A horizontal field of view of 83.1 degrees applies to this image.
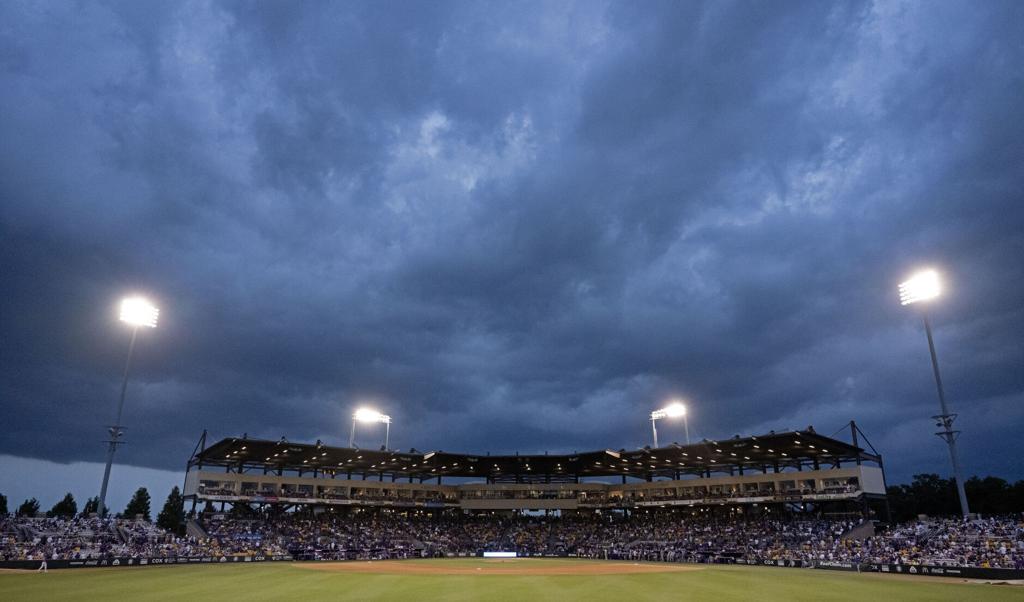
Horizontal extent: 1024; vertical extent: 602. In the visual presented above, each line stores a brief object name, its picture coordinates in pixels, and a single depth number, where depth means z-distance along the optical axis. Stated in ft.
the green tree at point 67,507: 411.34
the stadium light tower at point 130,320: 196.95
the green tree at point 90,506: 444.14
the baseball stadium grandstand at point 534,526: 143.64
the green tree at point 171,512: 448.65
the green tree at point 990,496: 324.60
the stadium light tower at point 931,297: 167.53
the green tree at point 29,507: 404.04
